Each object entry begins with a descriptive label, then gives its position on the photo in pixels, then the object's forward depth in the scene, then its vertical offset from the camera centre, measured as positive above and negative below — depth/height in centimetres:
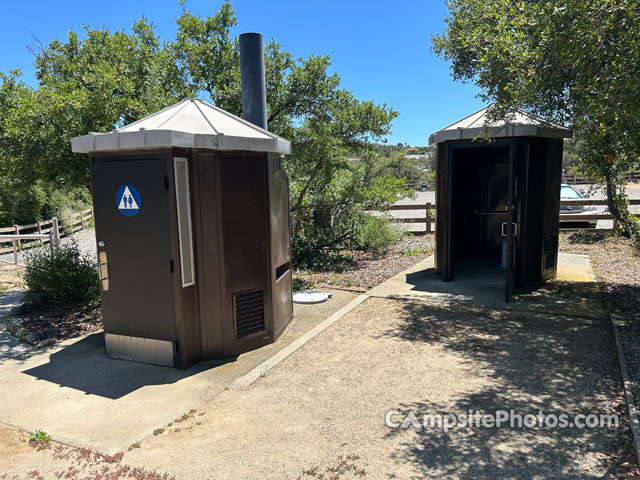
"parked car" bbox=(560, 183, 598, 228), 1407 -88
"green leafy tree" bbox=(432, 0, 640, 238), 461 +143
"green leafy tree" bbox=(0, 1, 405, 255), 652 +146
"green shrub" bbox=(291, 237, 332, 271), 1039 -151
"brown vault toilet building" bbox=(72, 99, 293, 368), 486 -42
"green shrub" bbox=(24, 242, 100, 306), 737 -135
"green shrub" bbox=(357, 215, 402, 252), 1216 -119
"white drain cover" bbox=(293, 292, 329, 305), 758 -176
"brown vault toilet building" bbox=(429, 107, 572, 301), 730 -18
